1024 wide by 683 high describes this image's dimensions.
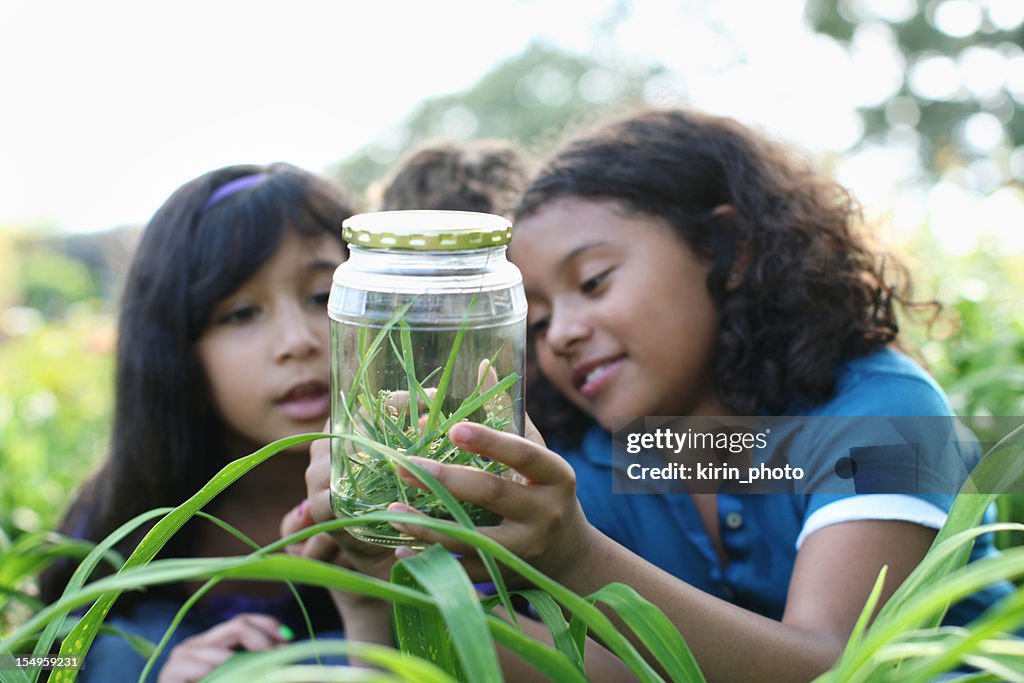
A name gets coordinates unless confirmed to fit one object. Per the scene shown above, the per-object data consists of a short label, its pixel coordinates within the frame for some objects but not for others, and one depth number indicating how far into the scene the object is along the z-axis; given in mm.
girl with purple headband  1892
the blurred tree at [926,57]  11867
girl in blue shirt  1608
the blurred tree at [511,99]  12234
